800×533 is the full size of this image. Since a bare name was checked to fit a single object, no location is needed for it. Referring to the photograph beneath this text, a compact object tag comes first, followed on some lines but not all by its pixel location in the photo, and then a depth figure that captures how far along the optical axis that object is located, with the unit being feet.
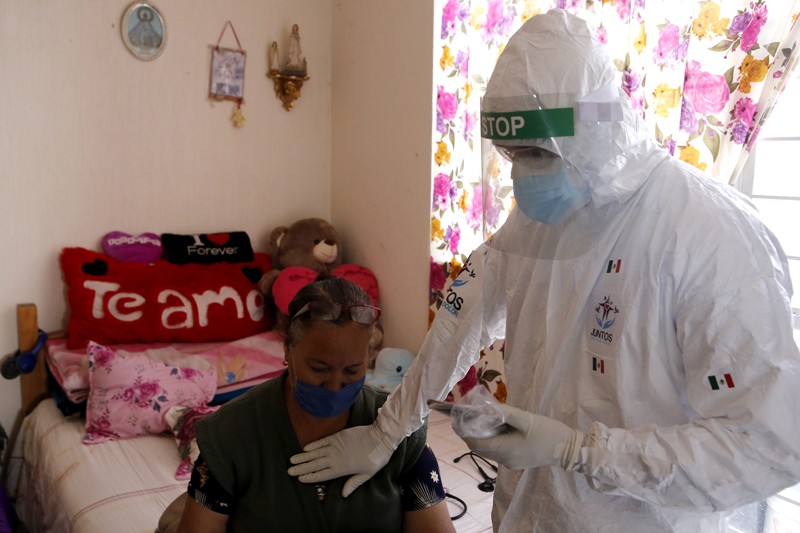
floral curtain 5.15
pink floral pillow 7.30
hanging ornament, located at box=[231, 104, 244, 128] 9.80
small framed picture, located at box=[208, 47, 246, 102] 9.52
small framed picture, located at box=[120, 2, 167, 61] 8.77
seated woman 4.05
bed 6.06
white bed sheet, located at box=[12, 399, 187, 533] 5.85
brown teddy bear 9.37
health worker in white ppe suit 2.97
